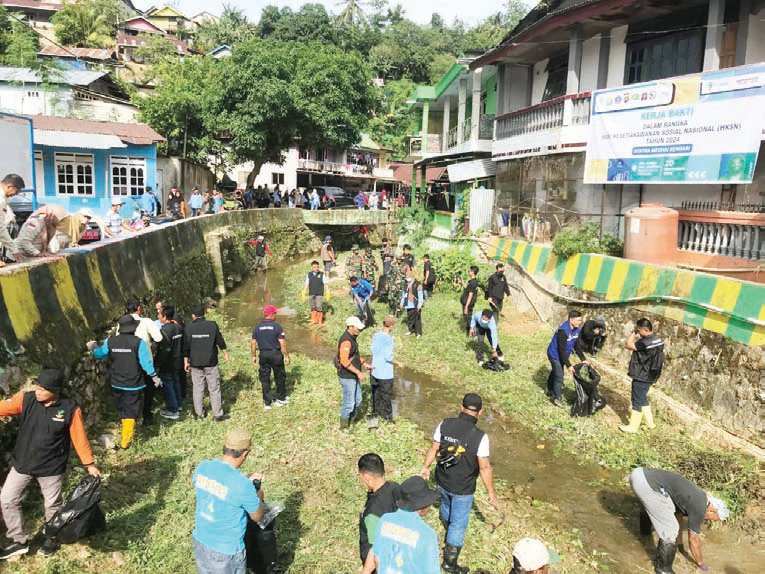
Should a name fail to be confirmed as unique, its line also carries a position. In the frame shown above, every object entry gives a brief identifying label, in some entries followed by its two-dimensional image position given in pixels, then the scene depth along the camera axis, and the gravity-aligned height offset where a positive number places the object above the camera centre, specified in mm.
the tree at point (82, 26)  51531 +15662
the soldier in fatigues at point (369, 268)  16891 -1948
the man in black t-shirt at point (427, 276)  15898 -2004
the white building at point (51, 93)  27078 +4849
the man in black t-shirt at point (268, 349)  8938 -2388
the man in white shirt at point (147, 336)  7889 -1993
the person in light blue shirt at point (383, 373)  8492 -2588
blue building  20516 +1247
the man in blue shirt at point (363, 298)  14672 -2478
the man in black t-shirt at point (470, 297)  13016 -2131
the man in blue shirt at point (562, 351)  9562 -2445
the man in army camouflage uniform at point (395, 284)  15233 -2179
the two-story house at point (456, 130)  22156 +3518
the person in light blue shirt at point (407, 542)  3562 -2165
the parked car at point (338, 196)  39325 +481
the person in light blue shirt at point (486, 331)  11461 -2568
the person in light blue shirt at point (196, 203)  22359 -224
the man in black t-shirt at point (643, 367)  8484 -2360
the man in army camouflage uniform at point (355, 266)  16438 -1849
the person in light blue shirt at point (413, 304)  13469 -2425
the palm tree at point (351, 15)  67188 +22967
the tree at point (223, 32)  63125 +19118
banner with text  11148 +1880
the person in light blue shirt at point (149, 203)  20425 -267
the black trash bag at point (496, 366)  11523 -3265
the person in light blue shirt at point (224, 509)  4055 -2258
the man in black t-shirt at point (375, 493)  4266 -2222
